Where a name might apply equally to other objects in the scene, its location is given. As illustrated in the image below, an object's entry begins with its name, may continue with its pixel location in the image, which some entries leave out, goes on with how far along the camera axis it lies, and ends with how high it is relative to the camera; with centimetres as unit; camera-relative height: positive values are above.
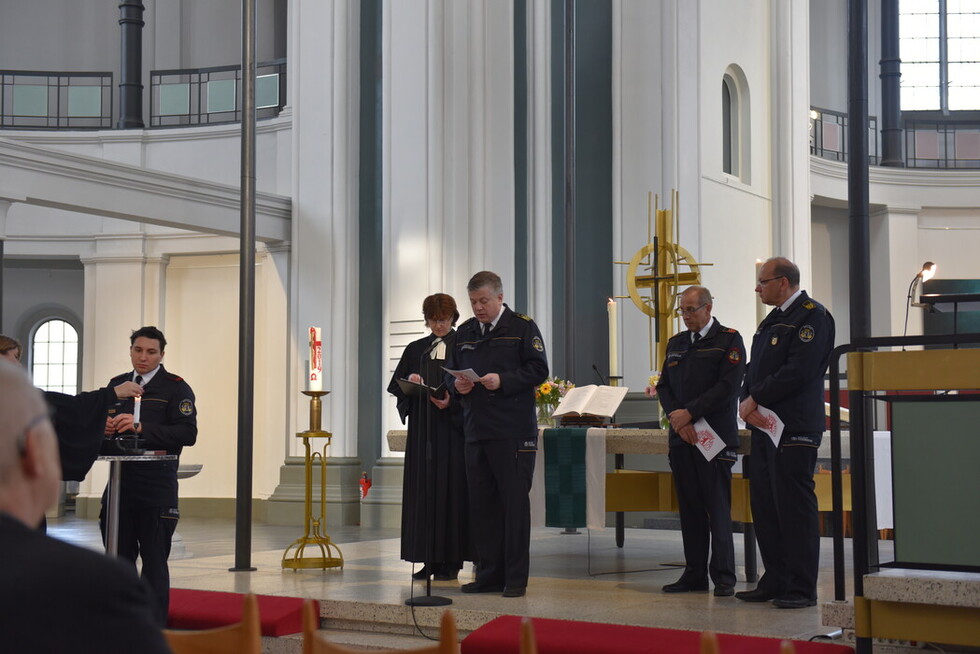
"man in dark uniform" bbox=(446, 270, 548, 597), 586 -26
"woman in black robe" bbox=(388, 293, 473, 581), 617 -50
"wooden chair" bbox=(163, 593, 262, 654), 269 -63
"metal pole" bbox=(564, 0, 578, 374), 1056 +171
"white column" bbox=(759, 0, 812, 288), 1335 +258
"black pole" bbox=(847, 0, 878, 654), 566 +98
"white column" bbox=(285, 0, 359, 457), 1168 +179
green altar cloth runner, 662 -57
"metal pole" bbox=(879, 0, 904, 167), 1759 +418
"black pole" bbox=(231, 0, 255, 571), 729 +41
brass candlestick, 720 -98
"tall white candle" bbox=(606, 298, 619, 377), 838 +21
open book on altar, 700 -15
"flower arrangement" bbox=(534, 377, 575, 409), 787 -12
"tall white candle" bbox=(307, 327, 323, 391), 682 +7
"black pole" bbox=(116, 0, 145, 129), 1434 +369
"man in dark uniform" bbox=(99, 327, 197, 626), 522 -39
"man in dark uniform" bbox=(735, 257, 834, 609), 540 -24
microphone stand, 561 -61
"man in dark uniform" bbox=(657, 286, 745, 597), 582 -28
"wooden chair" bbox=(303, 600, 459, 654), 248 -57
